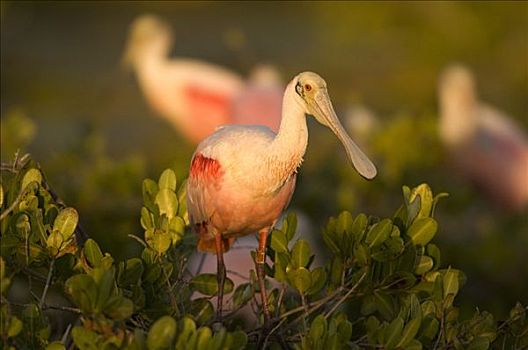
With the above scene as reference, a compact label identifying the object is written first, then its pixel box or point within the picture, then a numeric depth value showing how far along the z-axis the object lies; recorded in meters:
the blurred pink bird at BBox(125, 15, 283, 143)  16.27
